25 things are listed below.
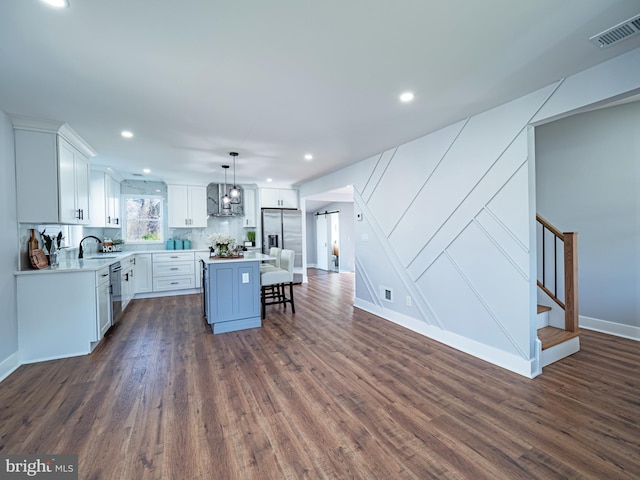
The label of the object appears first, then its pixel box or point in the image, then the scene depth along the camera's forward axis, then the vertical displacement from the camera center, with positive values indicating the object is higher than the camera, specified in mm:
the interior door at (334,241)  9250 -148
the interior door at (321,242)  9695 -187
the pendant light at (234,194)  4355 +700
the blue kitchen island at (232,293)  3770 -763
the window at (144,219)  6137 +442
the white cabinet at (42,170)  2990 +764
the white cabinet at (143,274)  5668 -713
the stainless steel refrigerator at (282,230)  7129 +186
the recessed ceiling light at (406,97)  2496 +1261
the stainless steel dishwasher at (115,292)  3857 -762
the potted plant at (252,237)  7223 +14
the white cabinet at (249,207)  7160 +772
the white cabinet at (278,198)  7141 +1023
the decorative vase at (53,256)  3469 -207
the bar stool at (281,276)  4418 -620
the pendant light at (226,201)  4617 +604
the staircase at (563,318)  2817 -963
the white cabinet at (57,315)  2941 -815
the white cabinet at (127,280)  4594 -731
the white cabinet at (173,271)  5848 -695
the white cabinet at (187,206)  6258 +735
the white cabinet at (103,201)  4789 +700
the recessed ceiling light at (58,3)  1452 +1236
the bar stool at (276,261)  4875 -425
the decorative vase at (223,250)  4121 -179
